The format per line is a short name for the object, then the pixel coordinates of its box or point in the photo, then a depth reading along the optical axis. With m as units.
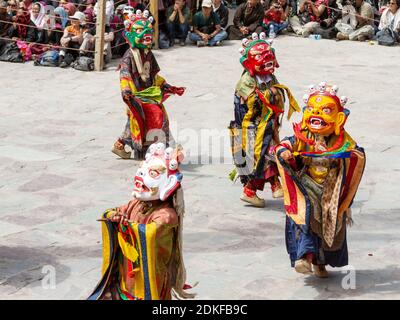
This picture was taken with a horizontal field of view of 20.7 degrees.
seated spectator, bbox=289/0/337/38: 19.78
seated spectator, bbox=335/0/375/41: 19.41
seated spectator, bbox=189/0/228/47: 19.27
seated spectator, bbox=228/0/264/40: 19.50
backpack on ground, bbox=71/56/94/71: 17.78
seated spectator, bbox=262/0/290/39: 19.77
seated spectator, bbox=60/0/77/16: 18.75
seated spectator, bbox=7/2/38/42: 18.67
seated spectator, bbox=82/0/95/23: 18.48
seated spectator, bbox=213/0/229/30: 19.81
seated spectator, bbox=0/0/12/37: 18.89
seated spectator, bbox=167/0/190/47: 19.20
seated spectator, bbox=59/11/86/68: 18.09
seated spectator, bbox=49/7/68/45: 18.48
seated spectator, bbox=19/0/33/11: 18.92
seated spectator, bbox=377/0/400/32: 19.02
